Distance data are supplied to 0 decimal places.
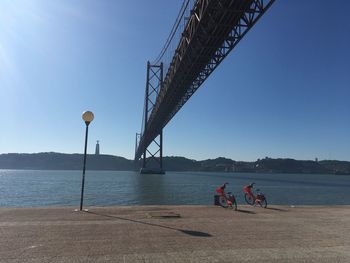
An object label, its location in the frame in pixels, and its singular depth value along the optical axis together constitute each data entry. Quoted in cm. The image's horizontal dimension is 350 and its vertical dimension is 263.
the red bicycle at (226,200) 1364
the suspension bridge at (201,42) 2600
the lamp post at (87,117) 1310
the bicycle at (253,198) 1545
